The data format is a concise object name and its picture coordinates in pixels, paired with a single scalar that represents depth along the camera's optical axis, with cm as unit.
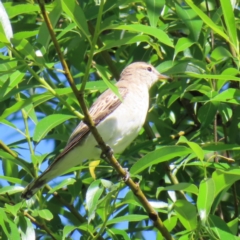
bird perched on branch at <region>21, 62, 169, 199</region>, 910
